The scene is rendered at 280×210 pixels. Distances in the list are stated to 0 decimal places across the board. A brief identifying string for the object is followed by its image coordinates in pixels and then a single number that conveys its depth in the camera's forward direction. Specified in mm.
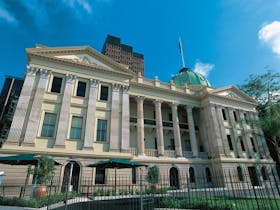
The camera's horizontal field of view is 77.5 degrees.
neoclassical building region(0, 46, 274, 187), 16734
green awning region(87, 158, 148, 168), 12883
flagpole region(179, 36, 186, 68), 38594
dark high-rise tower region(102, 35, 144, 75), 96088
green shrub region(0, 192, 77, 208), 9031
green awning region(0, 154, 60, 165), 11138
